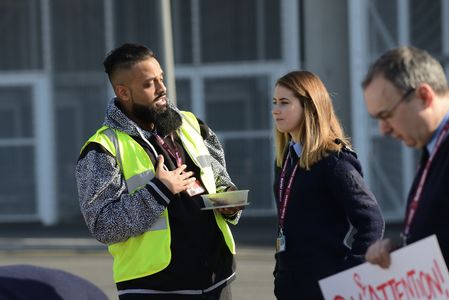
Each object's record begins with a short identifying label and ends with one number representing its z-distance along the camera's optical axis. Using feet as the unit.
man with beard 28.22
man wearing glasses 20.15
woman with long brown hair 28.71
